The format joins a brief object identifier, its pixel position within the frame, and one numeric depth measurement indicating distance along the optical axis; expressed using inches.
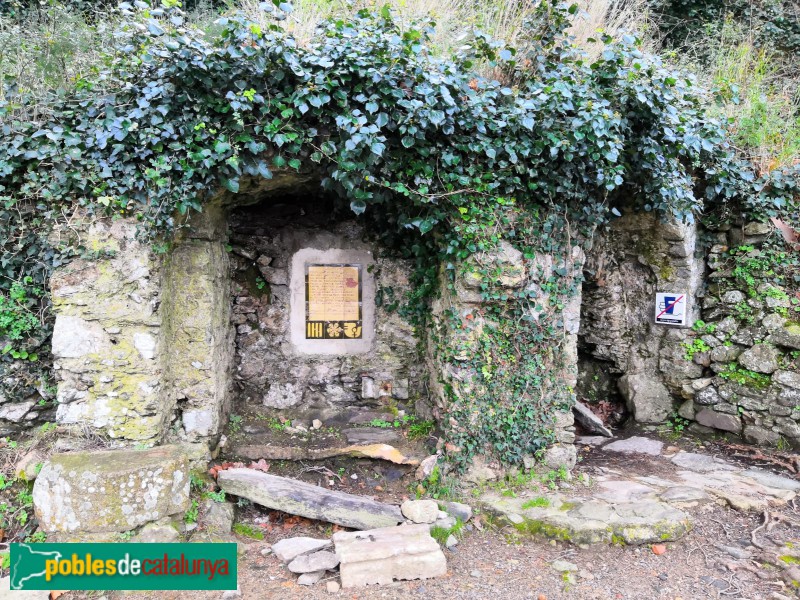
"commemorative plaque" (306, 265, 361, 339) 185.2
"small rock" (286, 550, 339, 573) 110.9
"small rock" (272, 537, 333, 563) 116.7
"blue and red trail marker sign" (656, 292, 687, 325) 192.1
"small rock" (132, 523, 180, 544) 111.5
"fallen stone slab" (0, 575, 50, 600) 96.4
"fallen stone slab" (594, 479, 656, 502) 142.1
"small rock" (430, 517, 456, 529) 125.9
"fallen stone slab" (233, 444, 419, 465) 157.3
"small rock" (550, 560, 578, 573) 116.6
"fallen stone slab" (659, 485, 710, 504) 140.2
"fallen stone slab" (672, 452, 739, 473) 164.4
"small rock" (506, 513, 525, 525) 131.4
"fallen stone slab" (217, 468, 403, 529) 130.6
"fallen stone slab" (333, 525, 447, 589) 107.8
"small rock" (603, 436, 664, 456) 182.2
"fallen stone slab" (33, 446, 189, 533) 108.8
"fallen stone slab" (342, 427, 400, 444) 166.6
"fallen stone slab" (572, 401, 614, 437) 199.4
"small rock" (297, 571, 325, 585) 109.1
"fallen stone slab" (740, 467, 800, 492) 150.5
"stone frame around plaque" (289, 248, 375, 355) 184.5
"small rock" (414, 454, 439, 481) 149.2
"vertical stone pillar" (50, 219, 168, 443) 128.5
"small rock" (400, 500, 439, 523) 126.3
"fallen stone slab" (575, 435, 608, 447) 191.0
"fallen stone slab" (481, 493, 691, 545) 124.8
